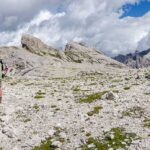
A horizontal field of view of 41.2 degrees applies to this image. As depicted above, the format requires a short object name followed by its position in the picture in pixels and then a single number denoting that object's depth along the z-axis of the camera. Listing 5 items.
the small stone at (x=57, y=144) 10.54
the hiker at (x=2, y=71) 15.14
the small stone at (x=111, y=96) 14.52
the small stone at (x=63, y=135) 11.09
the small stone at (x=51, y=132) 11.30
